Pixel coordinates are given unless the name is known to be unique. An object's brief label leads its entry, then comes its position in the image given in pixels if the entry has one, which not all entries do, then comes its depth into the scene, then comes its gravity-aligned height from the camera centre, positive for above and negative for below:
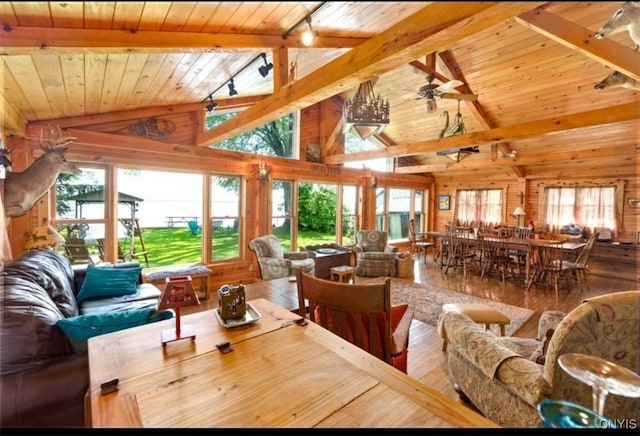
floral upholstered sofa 1.19 -0.76
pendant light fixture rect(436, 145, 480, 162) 4.86 +1.10
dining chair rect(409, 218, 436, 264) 7.17 -0.83
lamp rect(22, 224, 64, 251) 2.92 -0.33
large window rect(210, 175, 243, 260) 5.05 -0.12
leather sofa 1.20 -0.74
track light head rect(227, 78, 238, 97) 3.48 +1.54
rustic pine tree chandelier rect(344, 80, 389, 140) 3.19 +1.13
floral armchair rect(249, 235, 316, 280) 4.33 -0.84
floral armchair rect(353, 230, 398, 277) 5.68 -0.91
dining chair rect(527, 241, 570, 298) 4.59 -0.87
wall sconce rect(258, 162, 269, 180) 5.24 +0.74
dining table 4.86 -0.57
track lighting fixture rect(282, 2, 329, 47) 2.00 +1.29
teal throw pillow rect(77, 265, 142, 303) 2.88 -0.80
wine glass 0.67 -0.42
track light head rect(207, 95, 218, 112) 4.15 +1.57
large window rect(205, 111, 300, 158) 5.27 +1.51
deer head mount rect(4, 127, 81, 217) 2.50 +0.28
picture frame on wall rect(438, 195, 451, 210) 8.87 +0.32
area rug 3.49 -1.34
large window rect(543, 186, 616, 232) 6.19 +0.17
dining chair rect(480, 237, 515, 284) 5.32 -0.87
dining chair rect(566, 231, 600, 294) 4.66 -0.86
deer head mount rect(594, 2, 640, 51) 1.23 +0.99
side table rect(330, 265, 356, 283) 4.71 -1.07
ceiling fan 3.33 +1.49
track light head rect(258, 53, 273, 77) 3.09 +1.60
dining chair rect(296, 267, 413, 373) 1.36 -0.51
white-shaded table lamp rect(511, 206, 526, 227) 7.09 +0.02
